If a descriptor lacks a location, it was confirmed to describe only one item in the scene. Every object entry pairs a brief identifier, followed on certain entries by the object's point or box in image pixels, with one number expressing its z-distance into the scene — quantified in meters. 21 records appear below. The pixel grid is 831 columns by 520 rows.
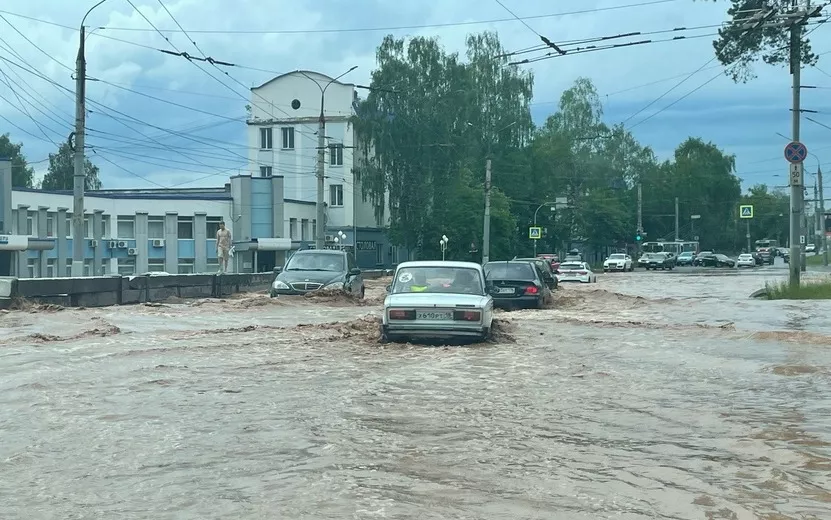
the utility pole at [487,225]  51.19
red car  68.06
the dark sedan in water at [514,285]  25.48
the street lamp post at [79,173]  27.72
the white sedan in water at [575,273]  47.12
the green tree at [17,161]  102.42
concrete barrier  23.01
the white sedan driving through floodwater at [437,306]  15.62
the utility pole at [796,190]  31.34
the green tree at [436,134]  69.50
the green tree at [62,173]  108.44
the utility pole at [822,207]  81.03
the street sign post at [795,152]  28.91
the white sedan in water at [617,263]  77.75
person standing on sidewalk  33.81
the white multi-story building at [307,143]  79.06
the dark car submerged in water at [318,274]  26.88
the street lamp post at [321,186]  40.59
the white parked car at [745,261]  93.19
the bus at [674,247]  100.38
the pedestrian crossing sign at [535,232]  70.36
